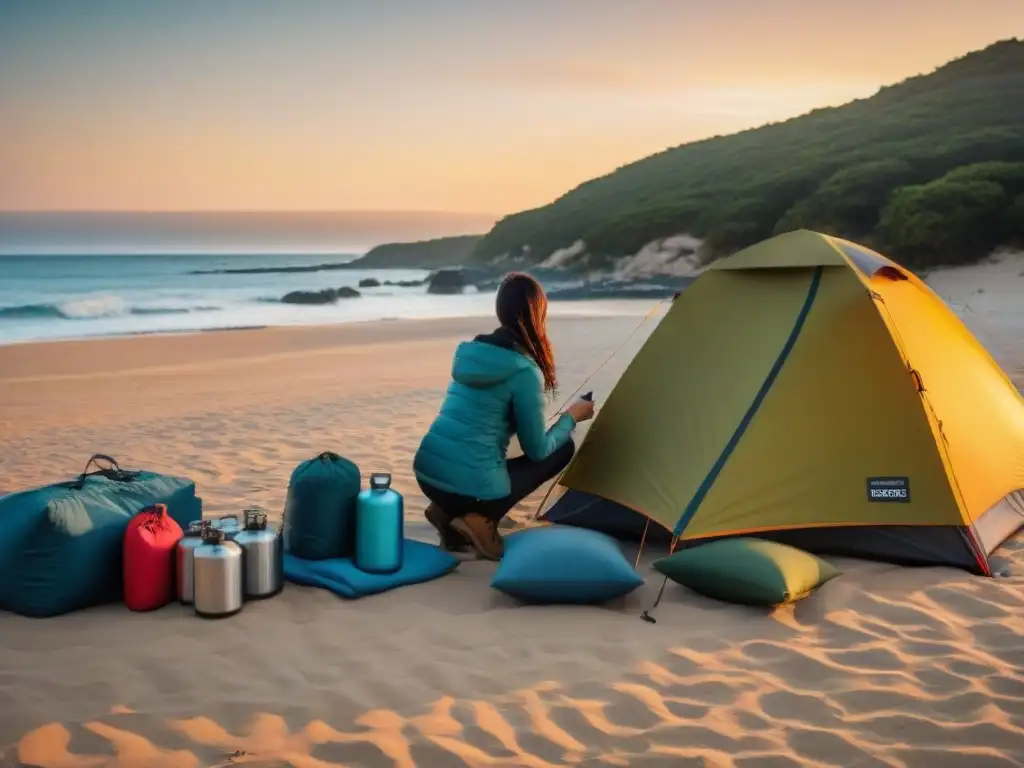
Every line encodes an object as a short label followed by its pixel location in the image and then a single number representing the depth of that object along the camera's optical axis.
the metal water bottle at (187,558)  4.16
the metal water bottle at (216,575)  4.09
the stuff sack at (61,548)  4.09
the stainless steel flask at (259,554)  4.26
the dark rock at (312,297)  32.44
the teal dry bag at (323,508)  4.61
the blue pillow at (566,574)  4.27
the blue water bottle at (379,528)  4.51
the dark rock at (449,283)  38.94
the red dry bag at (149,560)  4.13
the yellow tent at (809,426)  4.73
